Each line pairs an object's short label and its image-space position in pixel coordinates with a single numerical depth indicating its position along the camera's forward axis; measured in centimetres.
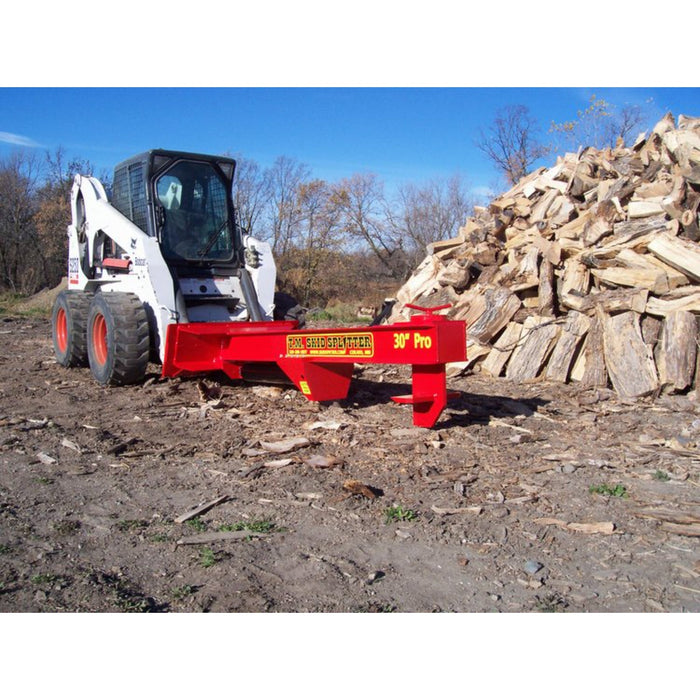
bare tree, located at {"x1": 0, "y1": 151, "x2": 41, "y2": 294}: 2653
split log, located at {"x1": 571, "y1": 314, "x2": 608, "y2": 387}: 767
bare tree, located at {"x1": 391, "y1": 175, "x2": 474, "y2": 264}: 3030
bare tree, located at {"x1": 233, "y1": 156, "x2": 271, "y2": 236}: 2797
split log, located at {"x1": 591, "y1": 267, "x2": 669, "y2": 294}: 780
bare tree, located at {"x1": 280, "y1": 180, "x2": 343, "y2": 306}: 2616
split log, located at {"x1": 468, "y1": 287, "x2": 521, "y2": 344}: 891
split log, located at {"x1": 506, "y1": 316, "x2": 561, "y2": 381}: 821
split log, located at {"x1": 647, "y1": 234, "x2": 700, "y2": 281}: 765
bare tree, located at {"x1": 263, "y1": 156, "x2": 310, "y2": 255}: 2819
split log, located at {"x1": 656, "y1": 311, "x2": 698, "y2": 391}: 711
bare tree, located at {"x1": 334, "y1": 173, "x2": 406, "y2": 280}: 2983
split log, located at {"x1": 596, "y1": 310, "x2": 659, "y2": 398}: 718
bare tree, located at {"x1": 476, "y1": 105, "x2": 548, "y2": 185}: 2857
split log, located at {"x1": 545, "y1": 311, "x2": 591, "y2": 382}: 796
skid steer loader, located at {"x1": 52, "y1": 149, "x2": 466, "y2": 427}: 654
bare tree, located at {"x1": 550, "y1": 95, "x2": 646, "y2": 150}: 2519
